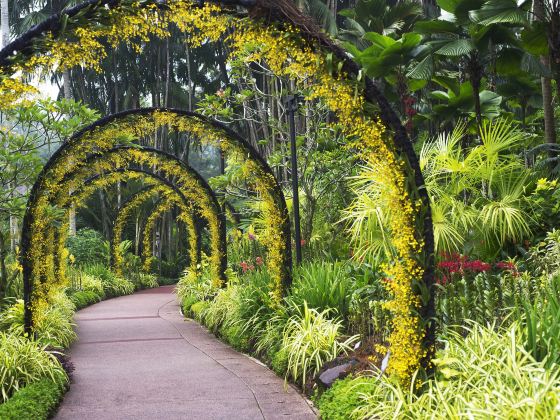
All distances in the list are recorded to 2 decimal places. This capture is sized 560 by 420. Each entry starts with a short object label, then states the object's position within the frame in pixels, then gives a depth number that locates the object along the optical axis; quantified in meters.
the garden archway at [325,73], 4.38
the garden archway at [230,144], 8.02
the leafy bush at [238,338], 7.86
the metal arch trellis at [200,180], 11.50
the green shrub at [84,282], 15.08
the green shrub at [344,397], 4.41
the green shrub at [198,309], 10.98
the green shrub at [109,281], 16.91
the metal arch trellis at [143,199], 15.16
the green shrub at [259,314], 7.20
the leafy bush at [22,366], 5.29
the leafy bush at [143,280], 19.74
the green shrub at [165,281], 22.77
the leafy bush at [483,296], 4.90
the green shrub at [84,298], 13.66
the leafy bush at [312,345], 5.75
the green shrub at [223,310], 8.85
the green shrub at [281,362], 6.21
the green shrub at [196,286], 12.28
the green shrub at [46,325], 7.34
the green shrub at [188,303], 12.30
